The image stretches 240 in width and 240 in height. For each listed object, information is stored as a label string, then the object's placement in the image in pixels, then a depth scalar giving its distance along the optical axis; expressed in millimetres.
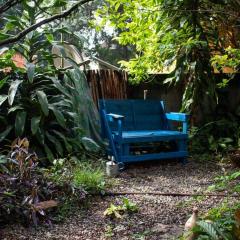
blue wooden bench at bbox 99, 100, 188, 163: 4676
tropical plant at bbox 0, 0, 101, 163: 4438
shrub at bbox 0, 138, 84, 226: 2744
